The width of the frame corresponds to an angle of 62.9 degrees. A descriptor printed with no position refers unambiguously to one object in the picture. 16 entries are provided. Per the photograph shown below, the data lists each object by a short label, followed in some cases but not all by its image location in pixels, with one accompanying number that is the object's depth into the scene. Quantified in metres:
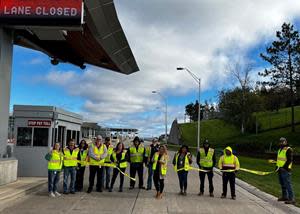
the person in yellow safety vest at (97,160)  8.56
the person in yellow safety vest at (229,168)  8.26
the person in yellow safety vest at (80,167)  8.60
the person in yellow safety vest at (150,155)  9.21
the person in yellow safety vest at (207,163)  8.68
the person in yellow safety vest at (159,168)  8.03
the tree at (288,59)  33.94
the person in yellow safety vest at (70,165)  8.16
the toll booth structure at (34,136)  10.47
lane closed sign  8.25
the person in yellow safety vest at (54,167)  7.86
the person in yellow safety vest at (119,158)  8.89
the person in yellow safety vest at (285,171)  7.73
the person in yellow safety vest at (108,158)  8.85
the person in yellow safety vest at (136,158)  9.26
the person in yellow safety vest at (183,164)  8.54
